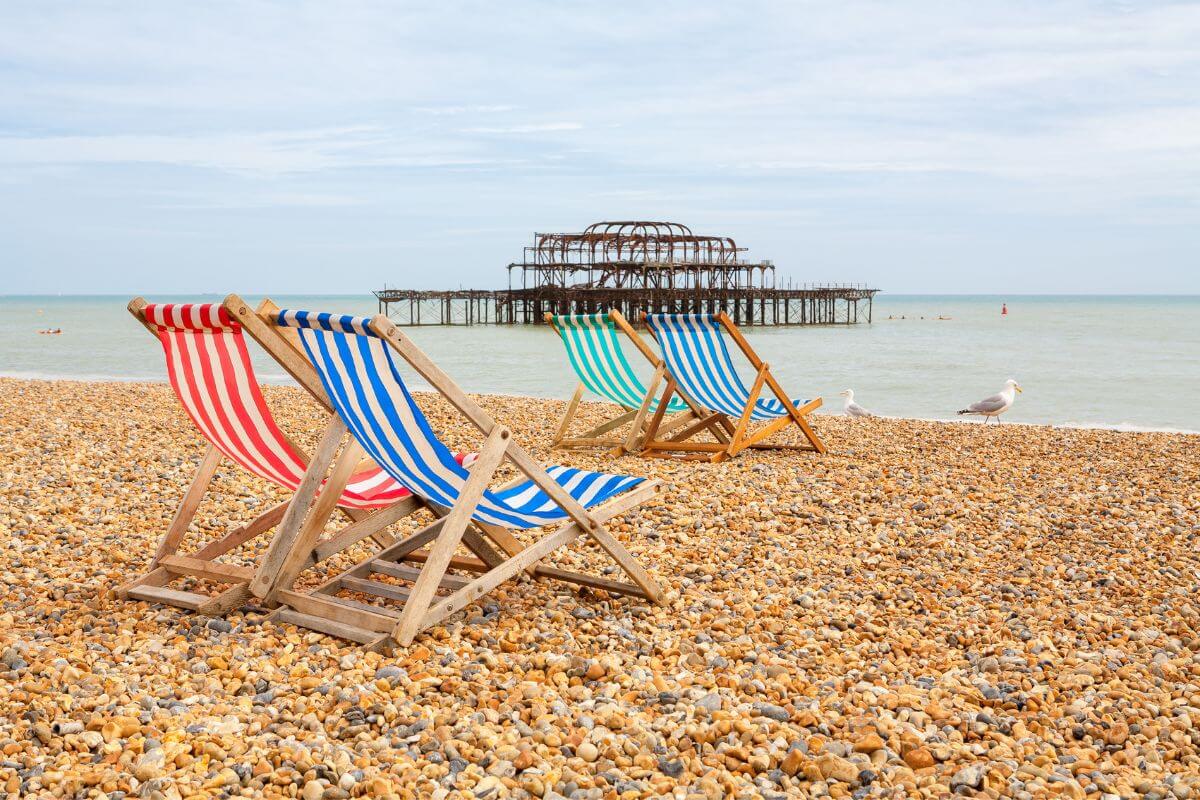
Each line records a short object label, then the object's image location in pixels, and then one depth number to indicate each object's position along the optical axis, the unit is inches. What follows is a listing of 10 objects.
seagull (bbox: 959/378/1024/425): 390.0
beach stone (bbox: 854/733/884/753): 89.1
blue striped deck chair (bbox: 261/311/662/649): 107.1
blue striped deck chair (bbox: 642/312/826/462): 252.2
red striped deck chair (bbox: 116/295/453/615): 118.0
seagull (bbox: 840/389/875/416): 404.2
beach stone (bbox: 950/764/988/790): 83.1
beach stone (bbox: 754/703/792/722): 95.7
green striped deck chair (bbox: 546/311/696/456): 262.5
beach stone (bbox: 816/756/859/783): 84.7
